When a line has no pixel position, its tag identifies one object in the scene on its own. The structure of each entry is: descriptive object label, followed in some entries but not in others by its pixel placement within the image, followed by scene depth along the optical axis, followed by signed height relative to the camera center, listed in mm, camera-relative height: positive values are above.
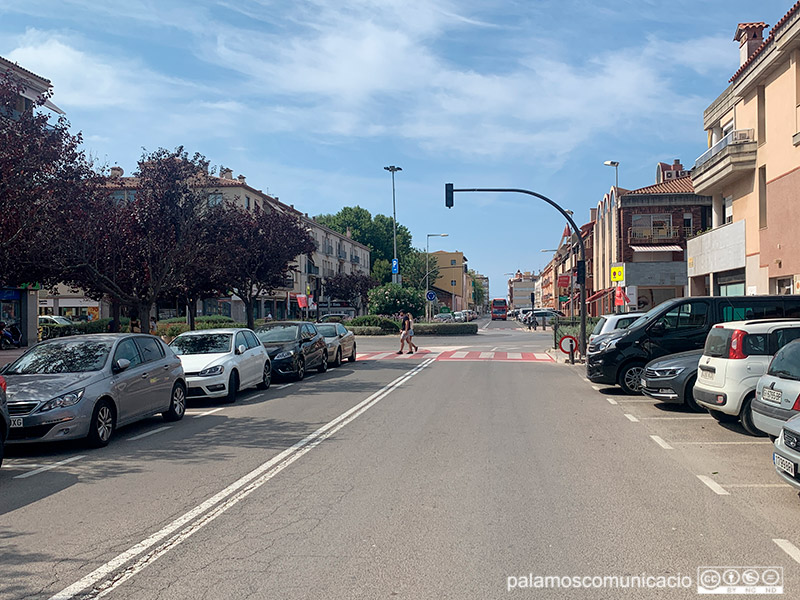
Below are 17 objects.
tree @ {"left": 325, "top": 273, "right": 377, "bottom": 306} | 73875 +2443
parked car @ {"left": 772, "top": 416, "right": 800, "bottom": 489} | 5852 -1277
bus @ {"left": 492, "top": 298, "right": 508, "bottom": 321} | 108438 -266
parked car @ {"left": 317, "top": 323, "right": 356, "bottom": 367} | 22795 -1086
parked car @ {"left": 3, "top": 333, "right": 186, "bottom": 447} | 8656 -1023
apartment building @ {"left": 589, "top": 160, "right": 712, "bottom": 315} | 45500 +4664
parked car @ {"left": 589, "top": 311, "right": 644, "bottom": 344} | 20619 -510
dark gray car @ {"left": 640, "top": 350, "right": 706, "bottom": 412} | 11766 -1271
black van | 14609 -659
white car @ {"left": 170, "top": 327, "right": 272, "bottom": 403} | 13586 -1059
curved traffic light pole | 22859 +2577
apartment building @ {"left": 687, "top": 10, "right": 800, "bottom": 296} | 21656 +4718
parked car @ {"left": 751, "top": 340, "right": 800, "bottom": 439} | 7324 -968
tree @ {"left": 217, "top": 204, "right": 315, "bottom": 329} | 27344 +2493
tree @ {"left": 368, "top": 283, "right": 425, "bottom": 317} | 51062 +574
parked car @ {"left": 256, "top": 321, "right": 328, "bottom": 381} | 17953 -1019
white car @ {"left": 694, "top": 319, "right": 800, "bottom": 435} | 9445 -809
